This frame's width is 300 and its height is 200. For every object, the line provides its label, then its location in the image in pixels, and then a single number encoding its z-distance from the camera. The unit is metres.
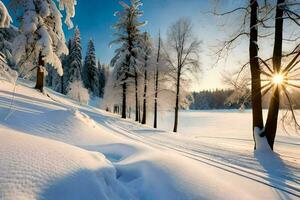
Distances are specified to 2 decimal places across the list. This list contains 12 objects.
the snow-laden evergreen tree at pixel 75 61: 43.06
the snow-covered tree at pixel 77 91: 40.16
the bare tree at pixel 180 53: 19.52
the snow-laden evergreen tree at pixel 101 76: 67.00
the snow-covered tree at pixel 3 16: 5.14
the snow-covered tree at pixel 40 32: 12.82
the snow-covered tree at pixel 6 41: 15.25
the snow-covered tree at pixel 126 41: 20.89
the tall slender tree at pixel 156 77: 22.34
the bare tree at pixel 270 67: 7.46
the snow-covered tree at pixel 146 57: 22.41
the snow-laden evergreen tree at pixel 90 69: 50.38
